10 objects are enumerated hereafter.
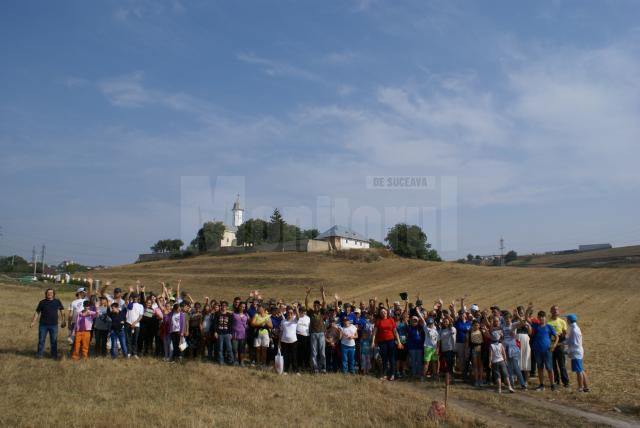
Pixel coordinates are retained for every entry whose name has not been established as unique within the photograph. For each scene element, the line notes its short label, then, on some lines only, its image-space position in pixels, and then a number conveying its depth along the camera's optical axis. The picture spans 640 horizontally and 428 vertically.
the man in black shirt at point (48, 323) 12.64
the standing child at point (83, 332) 12.69
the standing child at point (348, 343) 13.12
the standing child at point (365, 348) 13.44
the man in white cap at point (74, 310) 13.29
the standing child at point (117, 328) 13.09
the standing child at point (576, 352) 11.48
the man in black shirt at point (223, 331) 13.32
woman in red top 12.87
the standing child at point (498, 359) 11.74
